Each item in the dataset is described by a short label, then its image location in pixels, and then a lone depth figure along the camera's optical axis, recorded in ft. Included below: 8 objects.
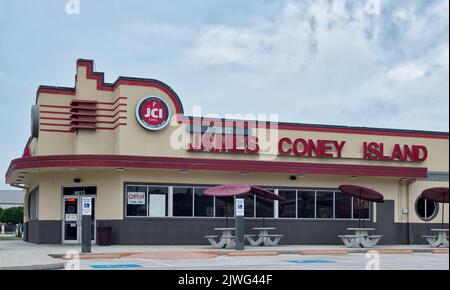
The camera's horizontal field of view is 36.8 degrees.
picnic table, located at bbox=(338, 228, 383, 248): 87.35
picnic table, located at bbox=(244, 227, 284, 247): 90.02
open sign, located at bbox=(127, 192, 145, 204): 90.90
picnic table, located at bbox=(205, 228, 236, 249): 82.53
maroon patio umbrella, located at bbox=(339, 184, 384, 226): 89.86
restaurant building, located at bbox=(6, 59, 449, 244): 90.99
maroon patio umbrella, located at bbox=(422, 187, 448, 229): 93.30
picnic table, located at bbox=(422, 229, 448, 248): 92.94
